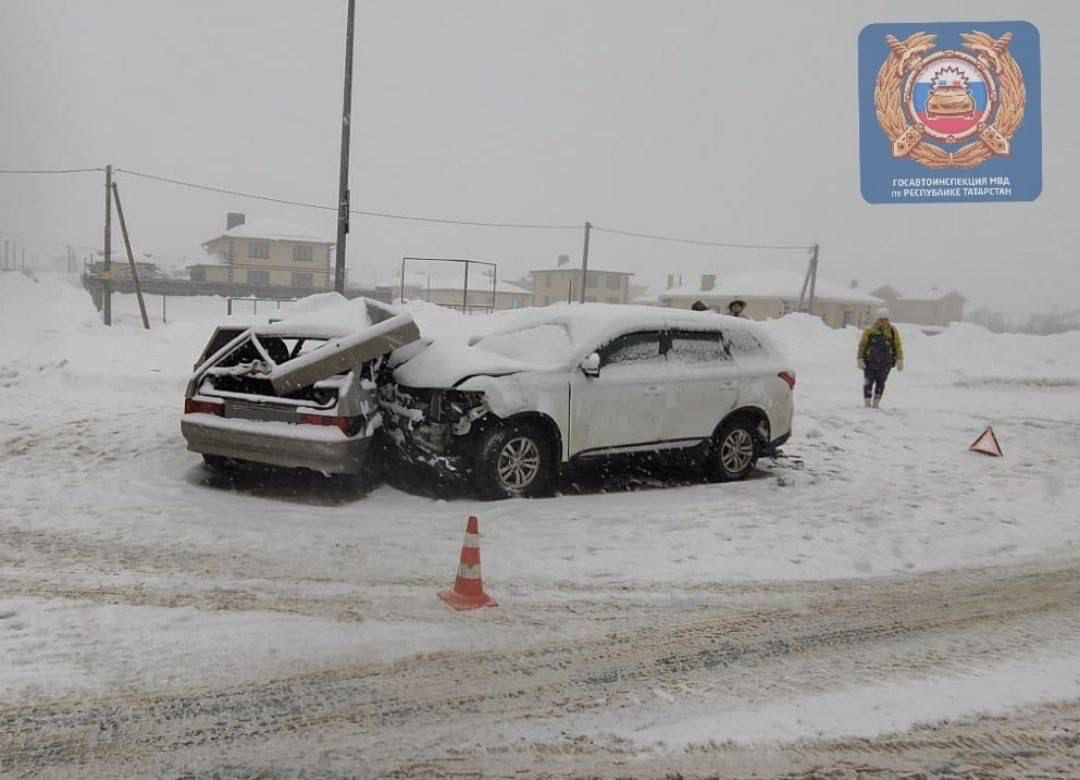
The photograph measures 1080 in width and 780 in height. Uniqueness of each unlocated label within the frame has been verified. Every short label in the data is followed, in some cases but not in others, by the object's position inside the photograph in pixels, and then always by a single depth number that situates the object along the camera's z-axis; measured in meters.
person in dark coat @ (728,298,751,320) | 10.84
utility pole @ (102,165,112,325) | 23.67
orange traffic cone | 4.28
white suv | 6.38
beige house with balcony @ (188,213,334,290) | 53.25
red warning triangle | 9.73
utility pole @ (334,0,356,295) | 12.64
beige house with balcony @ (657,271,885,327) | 56.84
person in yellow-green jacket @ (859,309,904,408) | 12.05
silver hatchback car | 6.13
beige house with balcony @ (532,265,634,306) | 58.25
